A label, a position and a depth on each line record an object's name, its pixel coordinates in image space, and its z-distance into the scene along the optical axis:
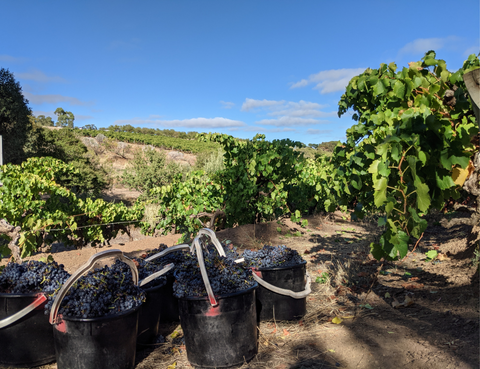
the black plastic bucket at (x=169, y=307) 3.25
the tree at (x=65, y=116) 79.50
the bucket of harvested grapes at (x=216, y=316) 2.41
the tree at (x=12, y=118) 16.70
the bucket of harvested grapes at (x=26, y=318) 2.49
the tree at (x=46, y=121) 71.25
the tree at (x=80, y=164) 19.58
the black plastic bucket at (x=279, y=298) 3.16
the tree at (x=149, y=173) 19.58
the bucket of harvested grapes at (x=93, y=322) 2.22
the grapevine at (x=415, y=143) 2.41
